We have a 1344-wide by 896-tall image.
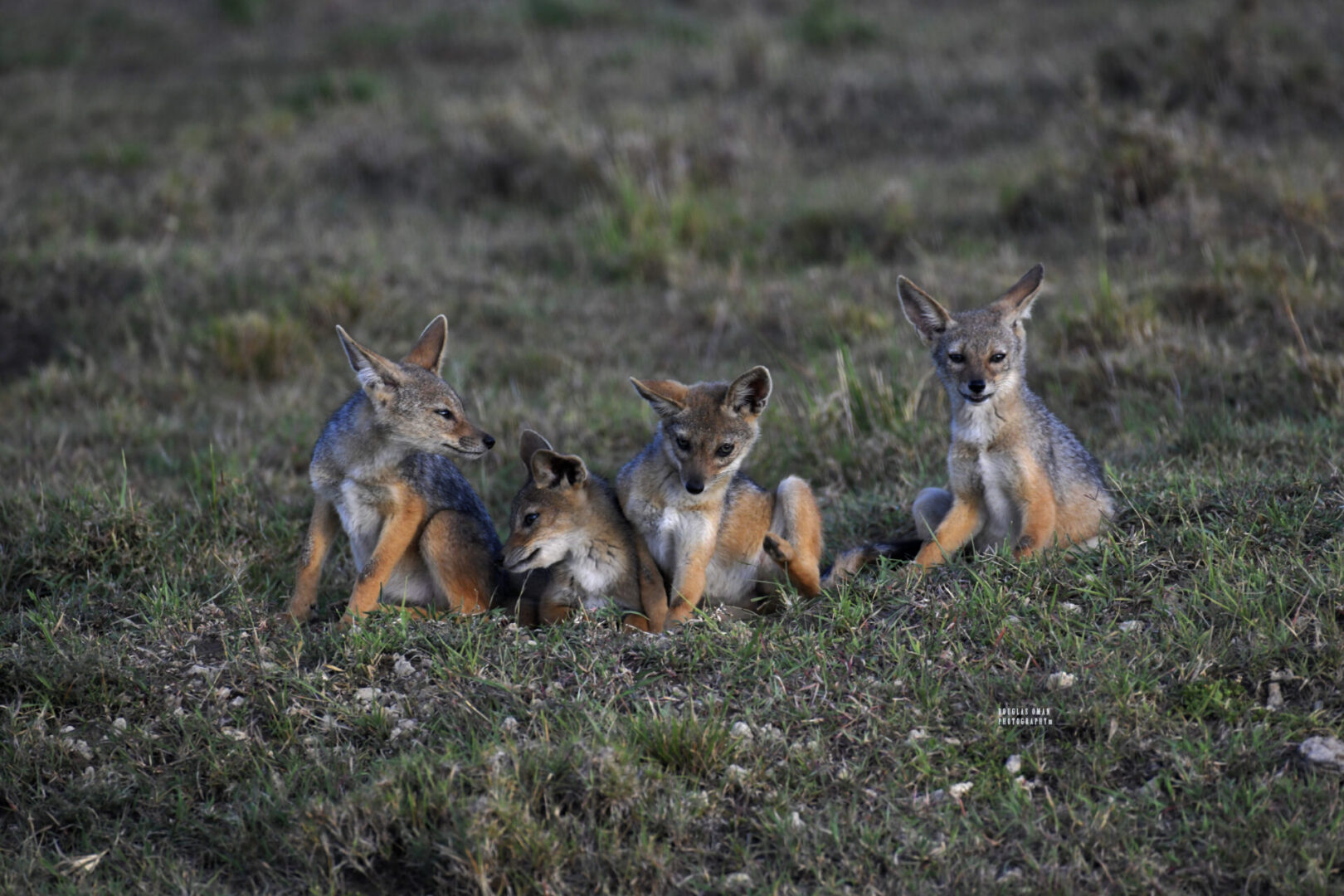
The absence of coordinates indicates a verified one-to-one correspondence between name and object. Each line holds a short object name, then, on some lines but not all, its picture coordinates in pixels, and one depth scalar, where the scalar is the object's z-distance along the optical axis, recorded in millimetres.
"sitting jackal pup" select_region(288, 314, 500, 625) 12242
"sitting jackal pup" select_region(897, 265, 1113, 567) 11797
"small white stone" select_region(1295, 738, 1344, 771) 8633
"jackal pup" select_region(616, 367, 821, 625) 11469
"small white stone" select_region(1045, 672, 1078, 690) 9586
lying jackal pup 11703
